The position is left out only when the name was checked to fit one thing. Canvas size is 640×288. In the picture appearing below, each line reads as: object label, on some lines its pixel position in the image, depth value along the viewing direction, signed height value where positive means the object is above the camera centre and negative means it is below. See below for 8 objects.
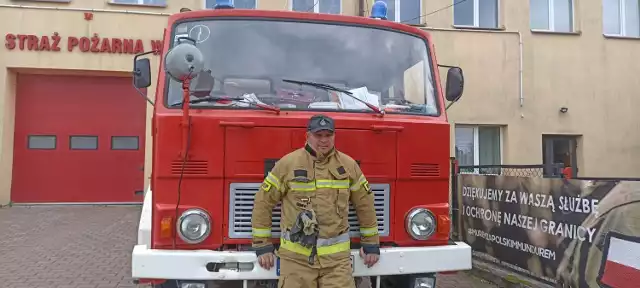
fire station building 11.24 +1.96
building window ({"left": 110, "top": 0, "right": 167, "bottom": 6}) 11.54 +3.74
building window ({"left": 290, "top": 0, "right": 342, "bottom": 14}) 12.28 +3.90
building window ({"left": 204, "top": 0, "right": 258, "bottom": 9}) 12.04 +3.89
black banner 4.12 -0.52
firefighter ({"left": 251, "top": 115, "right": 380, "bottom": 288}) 3.18 -0.29
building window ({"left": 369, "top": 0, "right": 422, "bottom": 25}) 12.44 +3.86
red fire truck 3.29 +0.25
